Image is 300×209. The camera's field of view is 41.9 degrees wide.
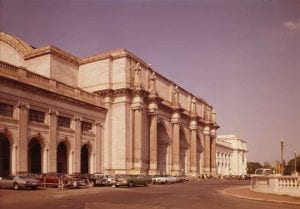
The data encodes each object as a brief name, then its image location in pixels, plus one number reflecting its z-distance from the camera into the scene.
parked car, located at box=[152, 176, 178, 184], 52.66
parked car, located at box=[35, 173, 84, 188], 36.25
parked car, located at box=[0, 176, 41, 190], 32.72
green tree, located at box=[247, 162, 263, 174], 187.50
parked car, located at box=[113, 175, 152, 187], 41.44
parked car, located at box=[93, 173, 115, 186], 42.50
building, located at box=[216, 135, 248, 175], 128.75
